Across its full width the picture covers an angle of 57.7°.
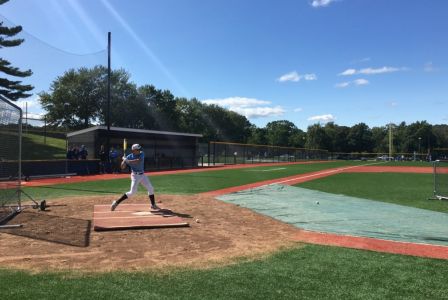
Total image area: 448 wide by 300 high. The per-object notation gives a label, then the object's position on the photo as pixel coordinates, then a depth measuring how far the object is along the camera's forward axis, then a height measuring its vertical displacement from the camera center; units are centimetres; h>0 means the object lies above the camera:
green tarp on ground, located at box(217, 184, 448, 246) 870 -156
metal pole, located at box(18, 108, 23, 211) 1122 +67
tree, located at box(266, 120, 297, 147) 12338 +733
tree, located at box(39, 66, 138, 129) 5866 +837
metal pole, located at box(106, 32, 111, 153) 2594 +626
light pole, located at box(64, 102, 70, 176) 2538 +32
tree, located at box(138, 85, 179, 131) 7613 +985
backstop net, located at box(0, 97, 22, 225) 1115 -9
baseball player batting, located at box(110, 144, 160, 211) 1099 -41
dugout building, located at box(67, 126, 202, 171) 2998 +108
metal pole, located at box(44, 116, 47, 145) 2767 +174
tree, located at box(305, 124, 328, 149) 11156 +516
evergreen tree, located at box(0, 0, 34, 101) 3288 +684
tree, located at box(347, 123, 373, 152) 11969 +508
